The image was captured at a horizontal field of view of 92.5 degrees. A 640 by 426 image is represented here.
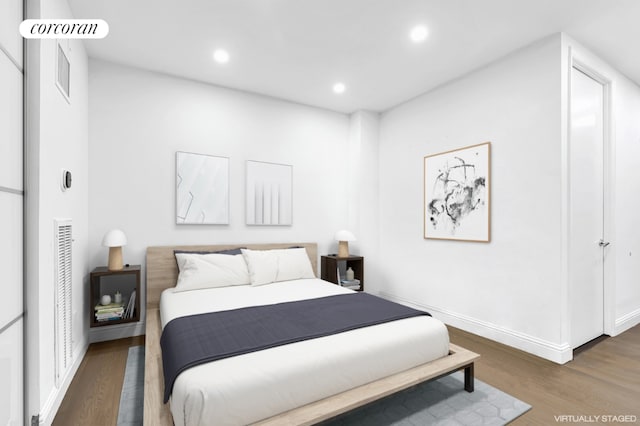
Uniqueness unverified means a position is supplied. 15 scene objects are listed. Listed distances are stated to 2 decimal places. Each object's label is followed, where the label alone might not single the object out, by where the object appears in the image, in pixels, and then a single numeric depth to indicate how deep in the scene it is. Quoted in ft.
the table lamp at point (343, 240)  13.33
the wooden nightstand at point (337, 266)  12.95
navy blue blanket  5.24
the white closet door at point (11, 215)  4.47
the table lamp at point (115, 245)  9.09
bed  4.49
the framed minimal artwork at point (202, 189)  11.02
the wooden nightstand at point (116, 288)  8.86
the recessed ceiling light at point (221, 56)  9.50
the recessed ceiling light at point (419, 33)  8.34
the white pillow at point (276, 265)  10.43
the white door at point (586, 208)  8.98
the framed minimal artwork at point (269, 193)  12.39
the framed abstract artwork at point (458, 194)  10.27
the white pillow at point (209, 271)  9.61
